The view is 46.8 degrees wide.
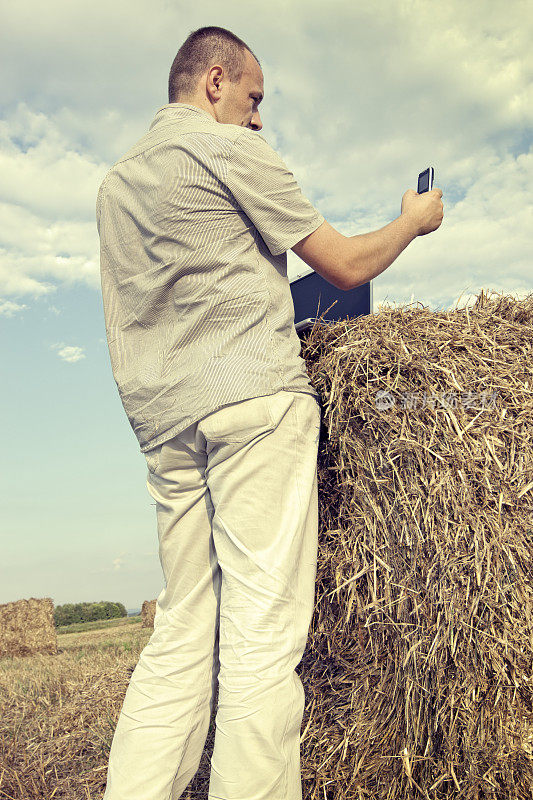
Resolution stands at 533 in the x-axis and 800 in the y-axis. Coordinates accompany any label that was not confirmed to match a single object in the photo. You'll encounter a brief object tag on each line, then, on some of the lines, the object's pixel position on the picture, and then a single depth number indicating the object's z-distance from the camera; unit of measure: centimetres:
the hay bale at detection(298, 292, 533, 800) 178
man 150
